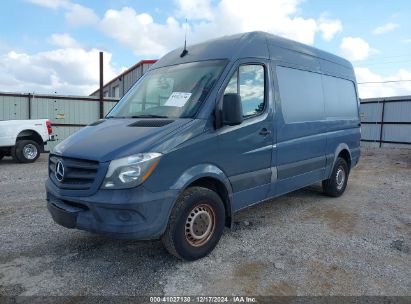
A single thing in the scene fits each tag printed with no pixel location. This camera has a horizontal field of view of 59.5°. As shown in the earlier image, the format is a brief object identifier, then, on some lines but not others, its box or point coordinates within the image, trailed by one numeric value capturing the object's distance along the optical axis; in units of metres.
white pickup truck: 11.19
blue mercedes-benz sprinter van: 3.26
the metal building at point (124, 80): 20.27
